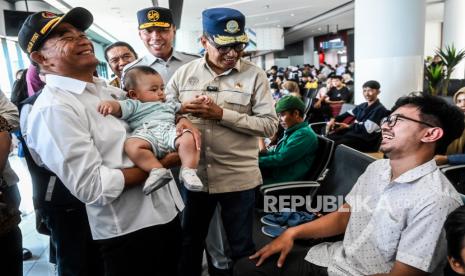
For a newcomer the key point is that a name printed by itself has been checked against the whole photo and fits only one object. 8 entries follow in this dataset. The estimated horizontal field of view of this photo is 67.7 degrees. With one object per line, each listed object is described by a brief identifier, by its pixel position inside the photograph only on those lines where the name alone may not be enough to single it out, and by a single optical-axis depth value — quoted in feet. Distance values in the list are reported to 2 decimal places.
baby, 3.79
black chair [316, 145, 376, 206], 6.34
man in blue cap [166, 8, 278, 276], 5.24
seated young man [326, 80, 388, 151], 13.53
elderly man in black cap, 3.39
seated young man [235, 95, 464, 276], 3.67
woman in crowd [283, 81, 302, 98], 19.27
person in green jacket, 7.97
